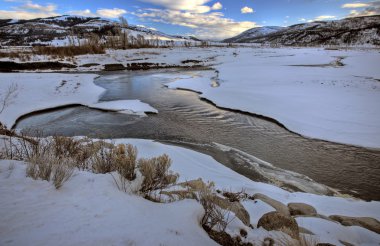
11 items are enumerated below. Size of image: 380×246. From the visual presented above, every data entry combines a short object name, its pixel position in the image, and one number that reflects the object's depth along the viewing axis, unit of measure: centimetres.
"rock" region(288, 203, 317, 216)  399
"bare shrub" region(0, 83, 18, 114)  1154
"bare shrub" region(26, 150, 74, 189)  293
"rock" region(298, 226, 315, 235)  320
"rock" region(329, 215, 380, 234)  364
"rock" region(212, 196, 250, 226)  326
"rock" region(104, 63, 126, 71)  3041
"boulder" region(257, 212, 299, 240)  306
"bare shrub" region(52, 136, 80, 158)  482
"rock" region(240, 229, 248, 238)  285
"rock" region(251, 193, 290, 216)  392
